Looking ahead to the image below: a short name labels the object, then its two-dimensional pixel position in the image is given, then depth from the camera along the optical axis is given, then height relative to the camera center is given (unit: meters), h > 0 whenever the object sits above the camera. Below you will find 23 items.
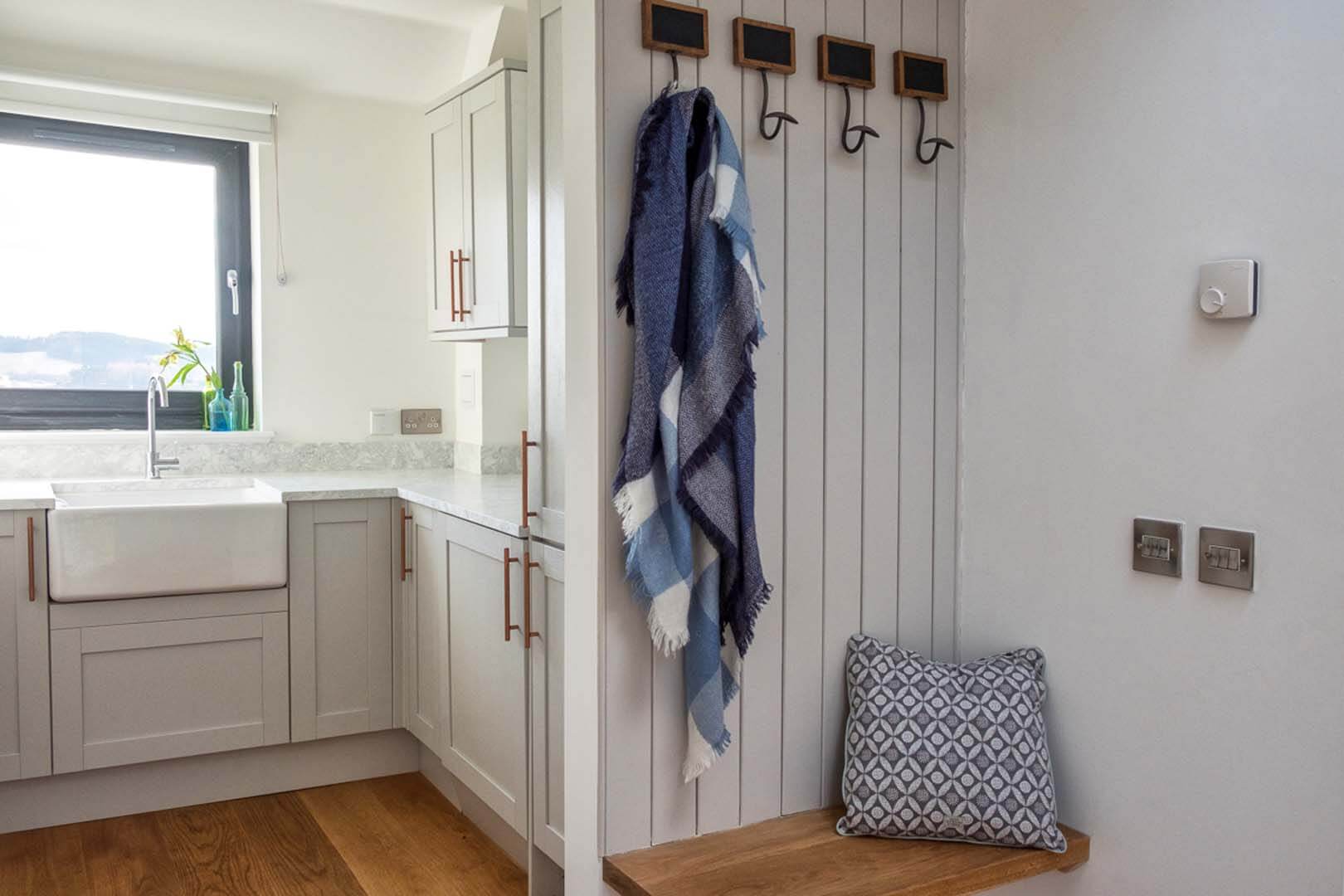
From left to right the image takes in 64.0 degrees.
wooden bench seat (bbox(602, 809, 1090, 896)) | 1.63 -0.72
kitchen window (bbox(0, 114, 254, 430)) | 3.33 +0.47
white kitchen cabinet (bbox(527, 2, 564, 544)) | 2.21 +0.27
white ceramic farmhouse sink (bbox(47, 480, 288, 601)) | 2.77 -0.36
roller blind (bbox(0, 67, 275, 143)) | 3.20 +0.95
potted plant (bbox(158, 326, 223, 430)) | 3.51 +0.15
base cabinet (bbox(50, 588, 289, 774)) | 2.84 -0.73
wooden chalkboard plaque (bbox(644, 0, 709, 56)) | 1.68 +0.60
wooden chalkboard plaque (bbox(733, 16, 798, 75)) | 1.76 +0.60
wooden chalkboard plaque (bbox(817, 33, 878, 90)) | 1.84 +0.60
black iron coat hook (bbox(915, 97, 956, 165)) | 1.95 +0.48
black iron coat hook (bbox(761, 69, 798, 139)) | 1.76 +0.48
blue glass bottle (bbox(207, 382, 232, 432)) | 3.53 -0.01
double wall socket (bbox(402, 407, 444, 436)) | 3.79 -0.04
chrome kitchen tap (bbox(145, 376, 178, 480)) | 3.29 -0.12
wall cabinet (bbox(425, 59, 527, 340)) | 2.90 +0.58
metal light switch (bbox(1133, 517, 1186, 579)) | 1.68 -0.22
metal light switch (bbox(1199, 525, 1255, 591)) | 1.57 -0.22
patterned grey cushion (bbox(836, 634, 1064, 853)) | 1.75 -0.58
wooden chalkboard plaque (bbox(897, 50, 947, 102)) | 1.92 +0.60
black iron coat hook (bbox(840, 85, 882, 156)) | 1.84 +0.48
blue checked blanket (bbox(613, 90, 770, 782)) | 1.62 +0.07
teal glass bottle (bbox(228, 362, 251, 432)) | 3.55 +0.01
